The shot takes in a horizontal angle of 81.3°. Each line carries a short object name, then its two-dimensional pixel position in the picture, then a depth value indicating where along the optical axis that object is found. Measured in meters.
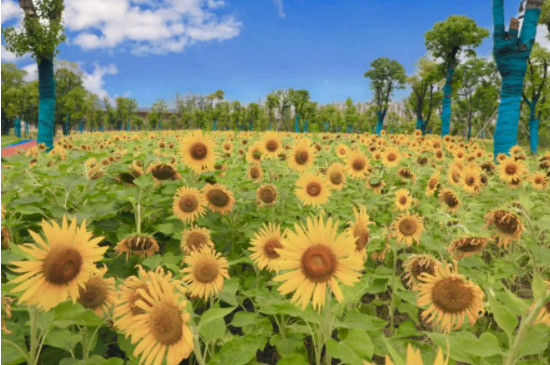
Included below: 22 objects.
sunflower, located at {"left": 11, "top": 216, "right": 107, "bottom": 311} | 1.16
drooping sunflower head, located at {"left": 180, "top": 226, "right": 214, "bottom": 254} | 2.08
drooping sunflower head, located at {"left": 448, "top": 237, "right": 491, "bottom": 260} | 2.02
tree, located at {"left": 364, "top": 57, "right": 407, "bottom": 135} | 49.66
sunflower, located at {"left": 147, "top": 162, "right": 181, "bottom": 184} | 2.96
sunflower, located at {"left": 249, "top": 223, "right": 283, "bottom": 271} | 2.00
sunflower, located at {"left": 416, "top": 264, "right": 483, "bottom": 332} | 1.42
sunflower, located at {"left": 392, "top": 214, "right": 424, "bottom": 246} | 2.36
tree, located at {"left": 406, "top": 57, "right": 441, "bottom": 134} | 43.09
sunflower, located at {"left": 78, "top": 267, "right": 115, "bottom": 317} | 1.33
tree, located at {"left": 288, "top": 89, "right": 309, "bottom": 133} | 65.69
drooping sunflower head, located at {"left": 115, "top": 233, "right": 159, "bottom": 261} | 2.05
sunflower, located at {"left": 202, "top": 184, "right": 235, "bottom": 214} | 2.72
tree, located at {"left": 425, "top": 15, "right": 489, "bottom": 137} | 26.02
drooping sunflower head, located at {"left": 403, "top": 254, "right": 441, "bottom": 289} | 1.69
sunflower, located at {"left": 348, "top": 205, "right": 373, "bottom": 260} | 1.89
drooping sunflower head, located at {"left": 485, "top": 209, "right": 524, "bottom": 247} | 2.25
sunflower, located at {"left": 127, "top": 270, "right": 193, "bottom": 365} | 1.01
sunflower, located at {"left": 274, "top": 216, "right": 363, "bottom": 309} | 1.24
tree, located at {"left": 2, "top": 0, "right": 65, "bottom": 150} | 10.69
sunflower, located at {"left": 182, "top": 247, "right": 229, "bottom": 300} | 1.67
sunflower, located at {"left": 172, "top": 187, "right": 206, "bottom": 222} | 2.52
